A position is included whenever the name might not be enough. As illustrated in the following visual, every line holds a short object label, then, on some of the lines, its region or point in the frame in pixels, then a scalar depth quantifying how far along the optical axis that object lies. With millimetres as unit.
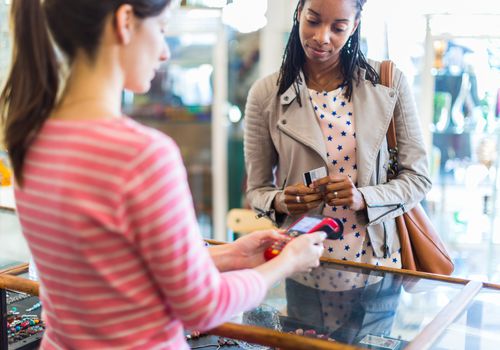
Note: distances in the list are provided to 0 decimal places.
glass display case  1201
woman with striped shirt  810
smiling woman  1645
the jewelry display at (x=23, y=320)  1634
